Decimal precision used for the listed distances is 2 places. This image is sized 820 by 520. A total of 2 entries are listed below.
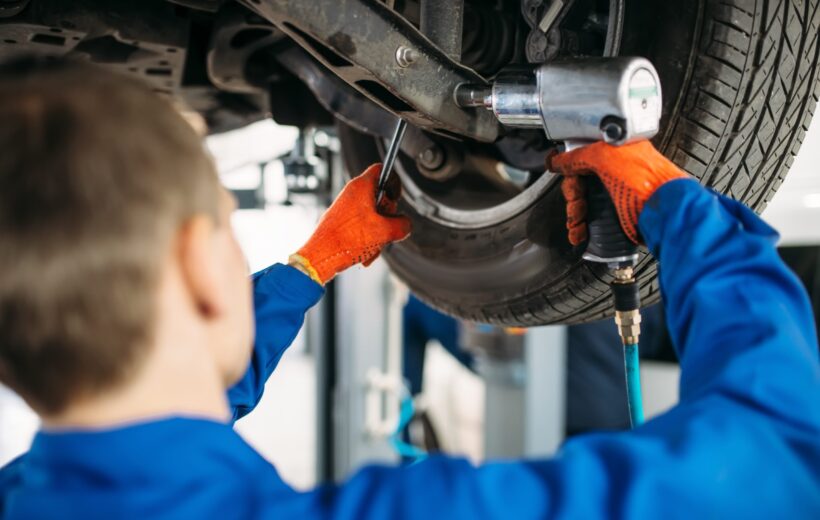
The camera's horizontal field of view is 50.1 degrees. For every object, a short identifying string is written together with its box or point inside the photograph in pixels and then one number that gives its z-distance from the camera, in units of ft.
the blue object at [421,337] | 10.73
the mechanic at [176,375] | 1.82
